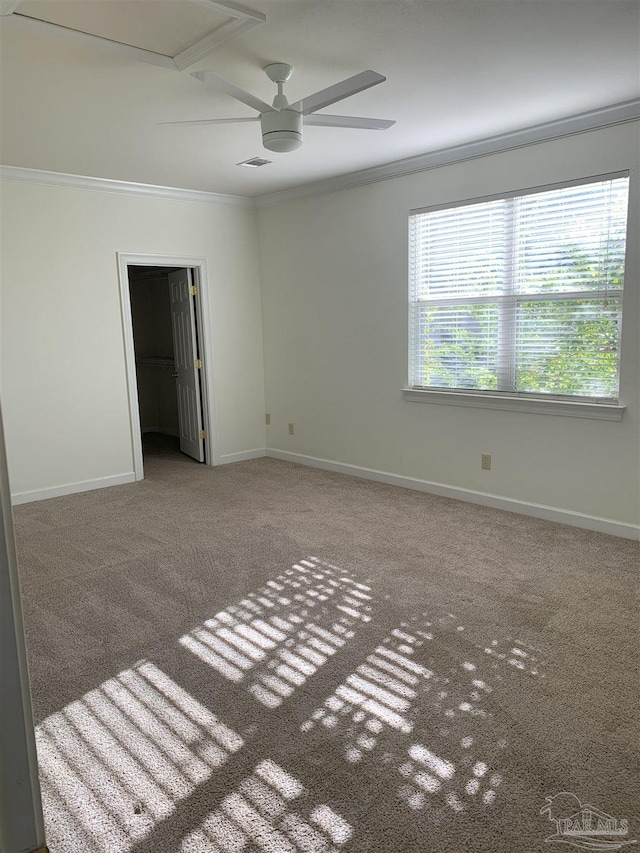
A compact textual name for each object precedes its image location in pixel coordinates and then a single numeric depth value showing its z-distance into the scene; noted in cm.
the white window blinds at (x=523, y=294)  378
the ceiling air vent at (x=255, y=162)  443
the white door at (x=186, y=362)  599
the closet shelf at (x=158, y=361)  751
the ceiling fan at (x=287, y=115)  262
